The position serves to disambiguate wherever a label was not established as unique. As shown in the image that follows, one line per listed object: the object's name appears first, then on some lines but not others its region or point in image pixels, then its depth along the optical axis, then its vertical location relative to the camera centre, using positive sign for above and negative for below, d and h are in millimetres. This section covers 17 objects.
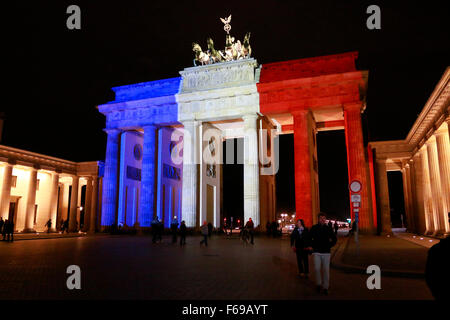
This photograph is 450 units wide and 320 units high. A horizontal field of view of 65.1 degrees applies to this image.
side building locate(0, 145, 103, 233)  40000 +3029
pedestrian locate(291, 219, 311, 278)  8956 -820
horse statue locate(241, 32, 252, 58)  34750 +16287
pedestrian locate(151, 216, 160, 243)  21866 -803
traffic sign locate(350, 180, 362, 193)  13292 +986
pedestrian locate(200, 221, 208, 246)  19594 -942
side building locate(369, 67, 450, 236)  23550 +4123
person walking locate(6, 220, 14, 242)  23219 -857
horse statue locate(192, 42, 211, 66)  35844 +16027
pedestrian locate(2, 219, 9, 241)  23747 -942
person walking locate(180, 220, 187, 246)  20489 -1004
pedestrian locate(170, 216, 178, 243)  22281 -865
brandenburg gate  30969 +8510
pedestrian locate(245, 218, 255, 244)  21862 -816
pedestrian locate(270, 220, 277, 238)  30016 -1351
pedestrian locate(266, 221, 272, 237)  30773 -1453
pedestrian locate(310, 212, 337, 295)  7207 -683
